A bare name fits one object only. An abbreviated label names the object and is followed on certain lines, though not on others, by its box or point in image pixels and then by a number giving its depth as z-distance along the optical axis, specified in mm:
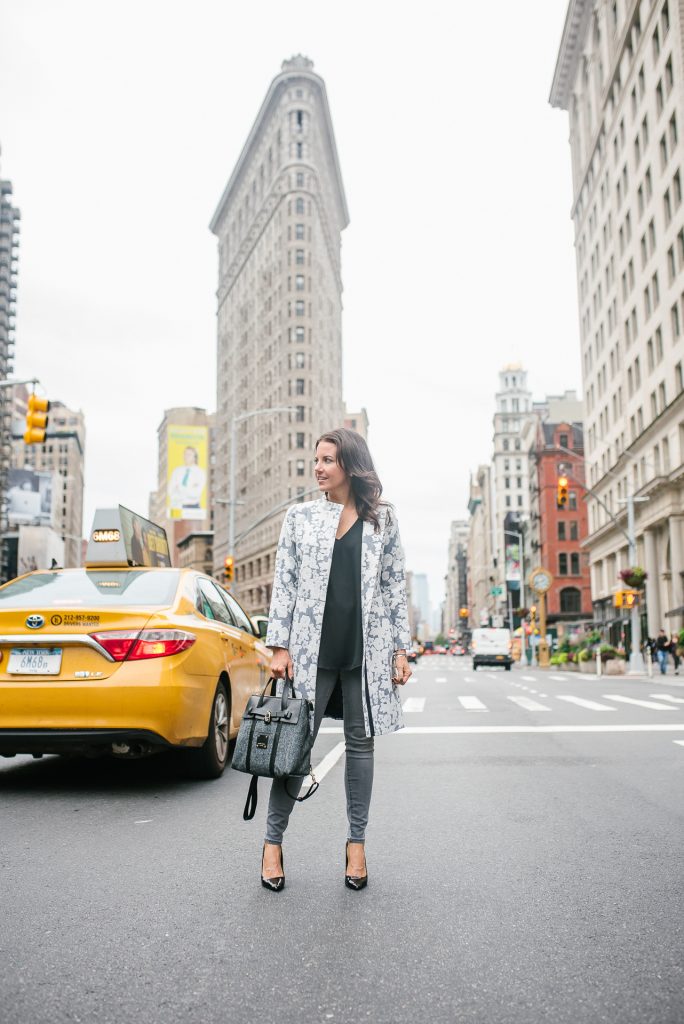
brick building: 88312
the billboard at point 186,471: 41969
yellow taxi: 6180
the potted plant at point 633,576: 35375
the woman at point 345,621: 4199
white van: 51031
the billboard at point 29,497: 79812
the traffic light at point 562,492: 29203
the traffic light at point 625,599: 35281
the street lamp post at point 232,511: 33375
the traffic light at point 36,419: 18078
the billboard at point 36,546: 79750
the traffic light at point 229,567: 31797
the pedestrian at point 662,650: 33125
